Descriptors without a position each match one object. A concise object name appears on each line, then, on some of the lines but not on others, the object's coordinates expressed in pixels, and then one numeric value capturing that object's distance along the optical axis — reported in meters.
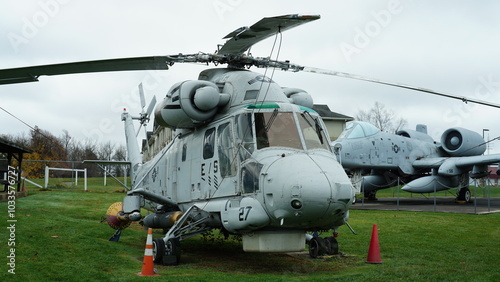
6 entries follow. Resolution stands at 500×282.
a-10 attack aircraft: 24.23
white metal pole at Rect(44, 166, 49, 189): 27.79
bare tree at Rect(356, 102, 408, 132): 65.26
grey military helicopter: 7.56
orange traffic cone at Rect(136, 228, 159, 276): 7.84
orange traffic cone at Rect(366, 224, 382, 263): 9.44
